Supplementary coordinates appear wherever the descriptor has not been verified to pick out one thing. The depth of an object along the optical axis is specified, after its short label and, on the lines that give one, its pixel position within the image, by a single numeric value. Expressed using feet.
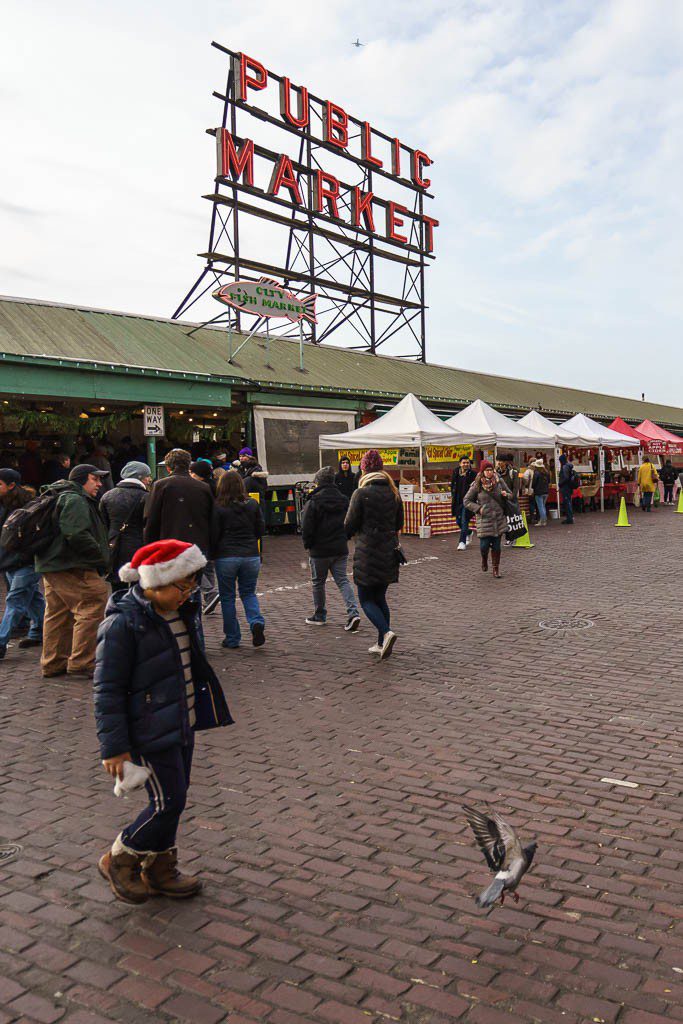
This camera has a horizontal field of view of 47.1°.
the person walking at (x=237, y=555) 26.48
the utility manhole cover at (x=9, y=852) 12.58
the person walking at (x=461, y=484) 59.06
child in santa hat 10.42
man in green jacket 23.22
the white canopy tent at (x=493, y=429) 64.80
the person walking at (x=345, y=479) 58.44
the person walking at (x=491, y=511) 40.68
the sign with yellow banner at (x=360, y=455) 62.13
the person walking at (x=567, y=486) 73.05
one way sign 54.75
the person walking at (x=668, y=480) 109.29
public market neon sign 80.84
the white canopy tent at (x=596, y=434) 83.25
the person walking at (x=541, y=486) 70.44
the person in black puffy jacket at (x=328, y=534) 28.53
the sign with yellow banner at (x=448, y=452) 62.03
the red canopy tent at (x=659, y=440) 97.60
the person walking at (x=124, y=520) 24.77
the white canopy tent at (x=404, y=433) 58.70
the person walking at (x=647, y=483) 88.28
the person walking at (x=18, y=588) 25.72
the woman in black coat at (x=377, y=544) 24.54
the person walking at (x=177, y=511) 23.85
